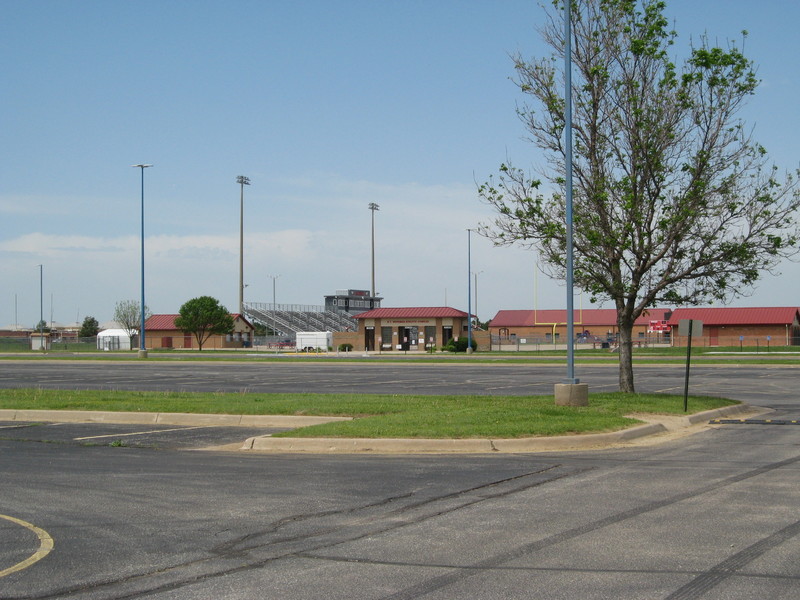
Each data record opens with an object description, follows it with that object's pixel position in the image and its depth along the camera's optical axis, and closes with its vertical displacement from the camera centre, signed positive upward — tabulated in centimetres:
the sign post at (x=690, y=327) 1891 +3
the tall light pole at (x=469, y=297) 6967 +266
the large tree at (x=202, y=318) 8906 +143
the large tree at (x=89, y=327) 14762 +101
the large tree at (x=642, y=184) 1934 +320
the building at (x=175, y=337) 9825 -50
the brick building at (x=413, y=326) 8044 +39
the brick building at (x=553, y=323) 10350 +73
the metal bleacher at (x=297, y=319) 11394 +169
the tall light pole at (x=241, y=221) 9744 +1199
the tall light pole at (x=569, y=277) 1775 +104
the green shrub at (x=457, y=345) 7406 -123
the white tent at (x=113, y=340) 9625 -77
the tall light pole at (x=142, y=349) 5556 -110
